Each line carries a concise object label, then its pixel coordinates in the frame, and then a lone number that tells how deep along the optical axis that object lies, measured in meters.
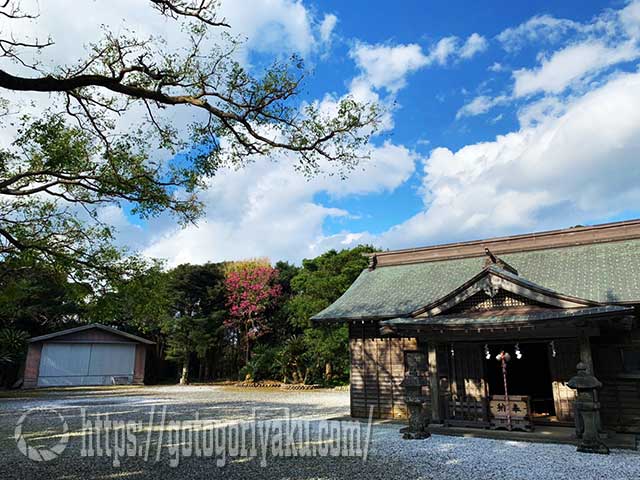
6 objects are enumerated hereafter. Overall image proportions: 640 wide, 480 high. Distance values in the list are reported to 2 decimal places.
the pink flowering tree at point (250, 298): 28.86
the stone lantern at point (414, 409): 9.33
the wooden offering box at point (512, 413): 9.67
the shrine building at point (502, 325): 9.41
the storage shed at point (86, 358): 25.84
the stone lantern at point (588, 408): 7.86
